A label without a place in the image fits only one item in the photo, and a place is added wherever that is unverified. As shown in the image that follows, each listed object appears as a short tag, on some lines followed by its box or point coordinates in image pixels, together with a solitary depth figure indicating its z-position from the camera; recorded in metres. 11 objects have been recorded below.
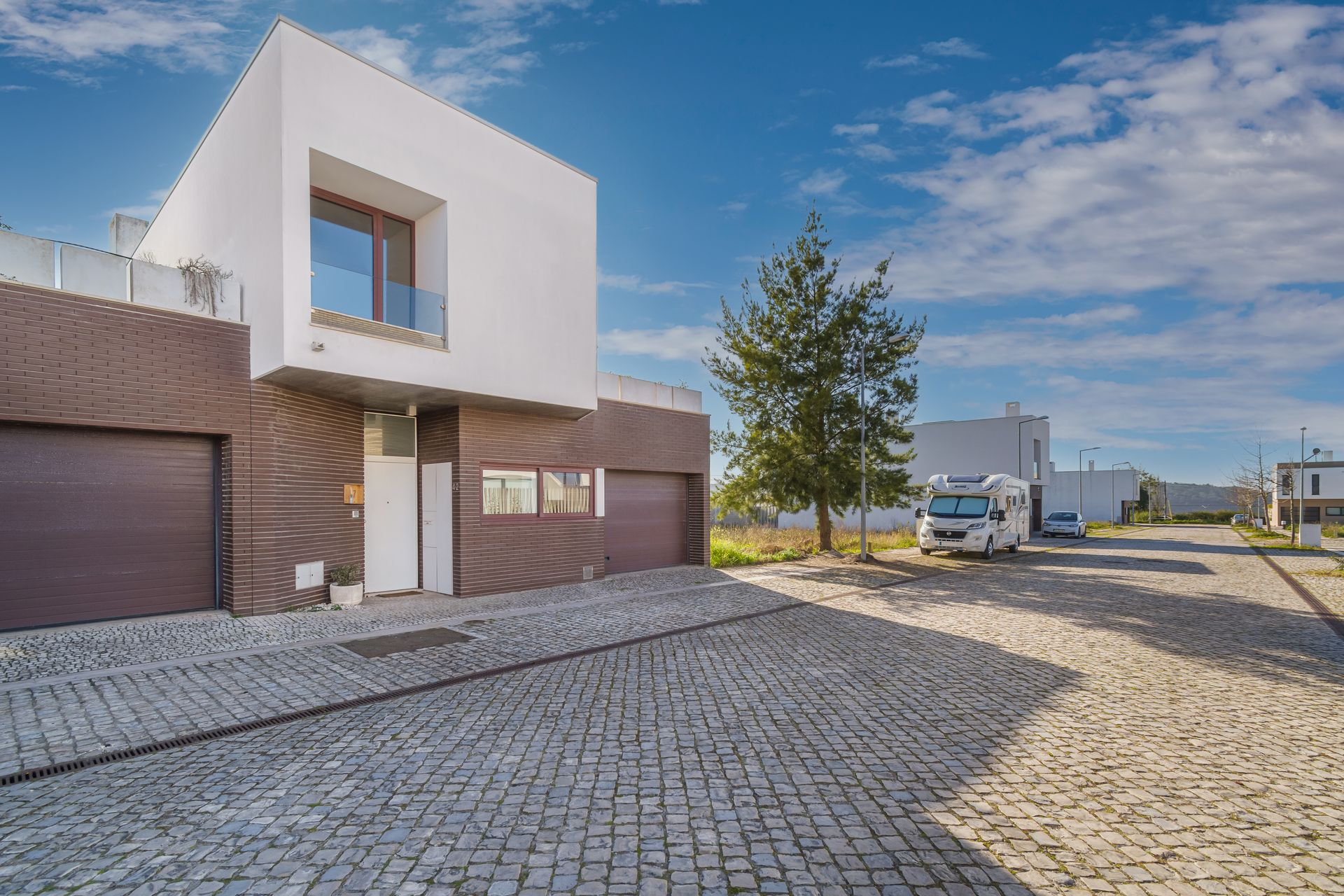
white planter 10.50
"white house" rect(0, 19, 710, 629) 8.15
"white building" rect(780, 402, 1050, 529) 39.25
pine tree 18.02
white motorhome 19.92
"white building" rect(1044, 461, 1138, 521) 60.53
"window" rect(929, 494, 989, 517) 20.39
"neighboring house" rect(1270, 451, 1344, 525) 59.81
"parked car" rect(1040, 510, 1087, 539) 34.22
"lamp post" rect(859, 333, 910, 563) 17.22
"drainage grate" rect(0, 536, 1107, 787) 4.43
